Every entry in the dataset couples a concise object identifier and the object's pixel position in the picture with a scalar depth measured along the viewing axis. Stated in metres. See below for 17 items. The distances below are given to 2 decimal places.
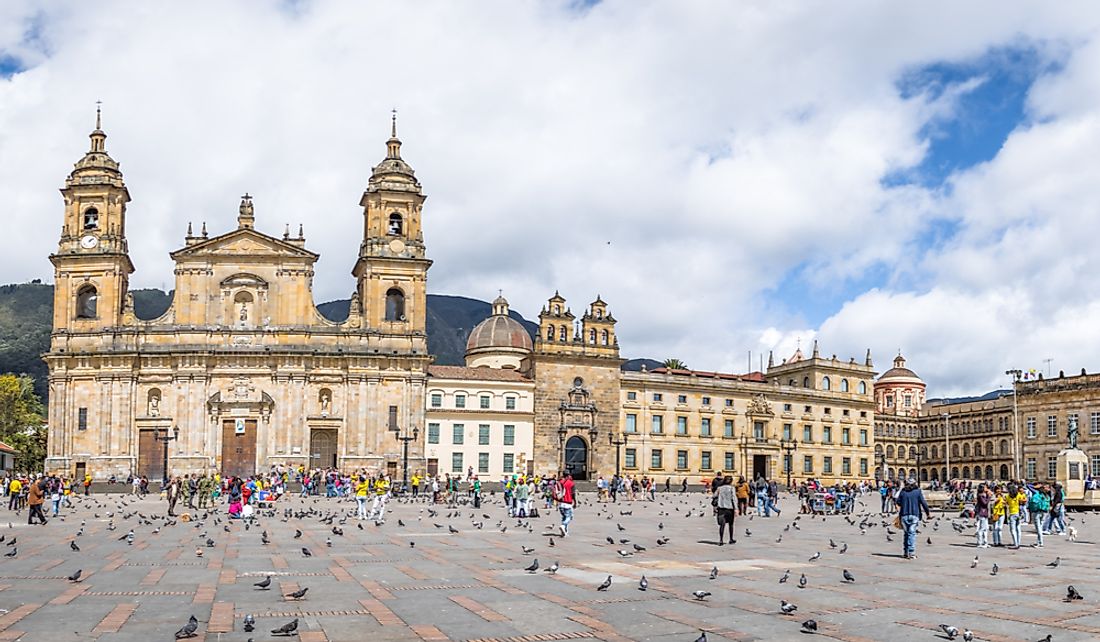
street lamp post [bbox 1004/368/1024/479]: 87.39
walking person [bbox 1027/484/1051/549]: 24.40
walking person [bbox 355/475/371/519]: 32.88
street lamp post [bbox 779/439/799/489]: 83.25
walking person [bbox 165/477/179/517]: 34.81
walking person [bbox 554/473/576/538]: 26.23
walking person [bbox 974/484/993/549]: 23.50
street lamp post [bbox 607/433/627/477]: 70.89
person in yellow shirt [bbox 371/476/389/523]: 32.34
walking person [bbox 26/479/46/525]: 30.70
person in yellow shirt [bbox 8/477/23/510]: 36.19
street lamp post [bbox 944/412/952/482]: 96.74
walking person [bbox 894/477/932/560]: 20.77
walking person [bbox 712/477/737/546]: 23.83
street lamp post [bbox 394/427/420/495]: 57.44
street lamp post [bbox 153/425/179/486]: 59.30
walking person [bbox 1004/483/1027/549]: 23.86
